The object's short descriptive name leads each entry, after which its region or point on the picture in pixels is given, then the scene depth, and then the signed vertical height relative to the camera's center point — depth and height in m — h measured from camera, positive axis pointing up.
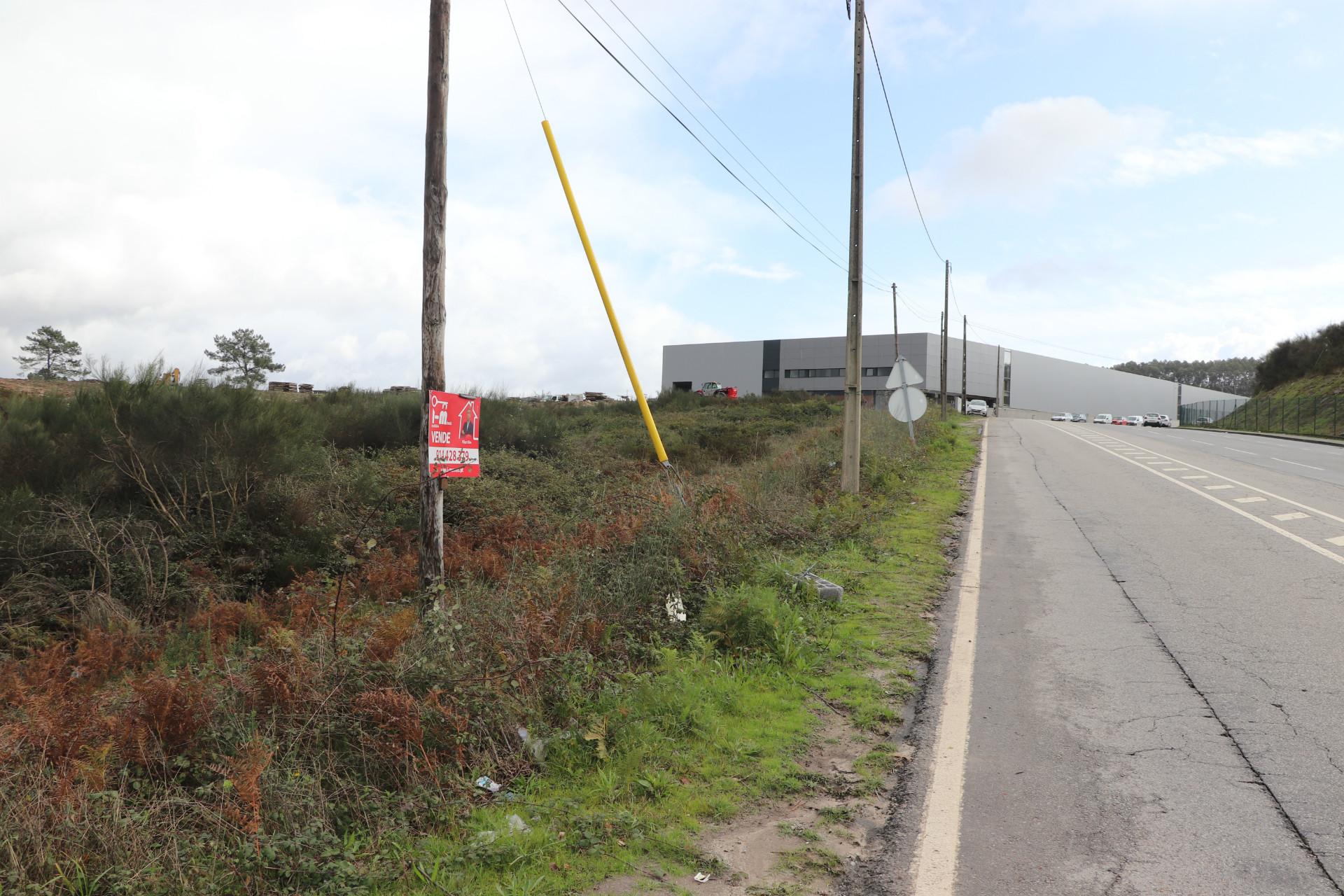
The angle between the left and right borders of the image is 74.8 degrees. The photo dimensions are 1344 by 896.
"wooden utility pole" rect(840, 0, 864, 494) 14.52 +1.75
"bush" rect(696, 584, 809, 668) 6.41 -1.54
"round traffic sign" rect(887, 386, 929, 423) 19.31 +0.42
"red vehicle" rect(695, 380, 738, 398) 63.91 +2.34
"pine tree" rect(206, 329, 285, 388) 44.53 +3.28
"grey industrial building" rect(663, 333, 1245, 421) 86.25 +5.54
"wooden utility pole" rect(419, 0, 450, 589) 8.00 +1.92
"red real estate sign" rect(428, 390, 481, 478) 7.77 -0.18
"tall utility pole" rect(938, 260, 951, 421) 48.65 +5.96
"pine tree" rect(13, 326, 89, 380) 44.59 +3.22
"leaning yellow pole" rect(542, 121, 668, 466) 13.21 +1.85
